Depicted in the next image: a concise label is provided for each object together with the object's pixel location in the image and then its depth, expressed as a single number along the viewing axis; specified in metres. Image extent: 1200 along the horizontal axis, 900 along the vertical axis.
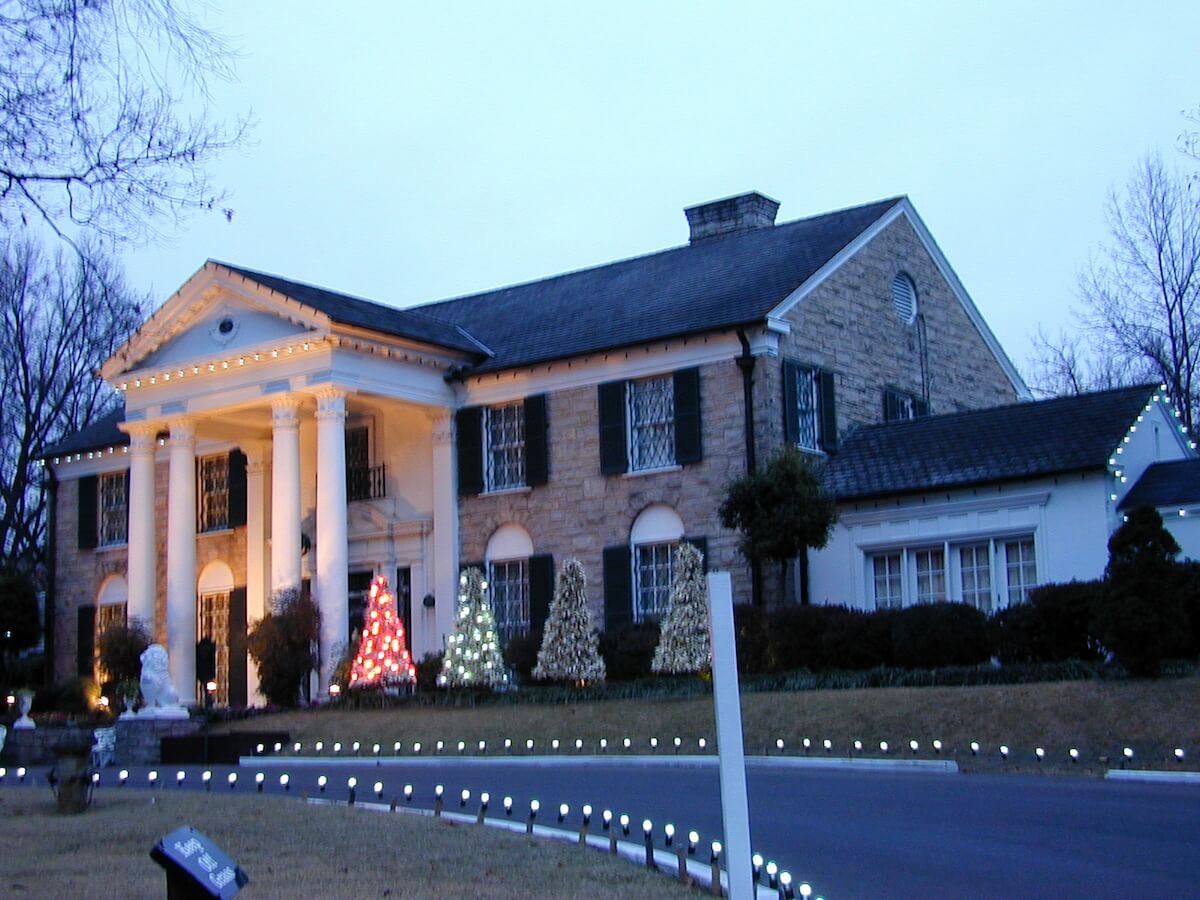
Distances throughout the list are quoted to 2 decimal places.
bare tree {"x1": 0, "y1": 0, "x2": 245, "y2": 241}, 10.62
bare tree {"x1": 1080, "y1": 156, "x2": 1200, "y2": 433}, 39.94
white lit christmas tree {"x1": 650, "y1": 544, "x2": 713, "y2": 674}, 25.94
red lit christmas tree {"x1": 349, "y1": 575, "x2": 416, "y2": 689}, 29.42
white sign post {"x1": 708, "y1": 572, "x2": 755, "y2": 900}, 8.00
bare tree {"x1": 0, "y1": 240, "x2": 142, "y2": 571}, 47.12
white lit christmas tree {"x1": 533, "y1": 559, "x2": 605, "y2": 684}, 27.41
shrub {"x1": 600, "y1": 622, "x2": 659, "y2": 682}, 27.64
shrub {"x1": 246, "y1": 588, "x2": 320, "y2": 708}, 30.12
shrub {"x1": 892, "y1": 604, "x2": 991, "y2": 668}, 23.62
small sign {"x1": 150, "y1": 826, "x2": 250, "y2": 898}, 6.74
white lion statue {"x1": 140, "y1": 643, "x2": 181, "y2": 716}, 28.31
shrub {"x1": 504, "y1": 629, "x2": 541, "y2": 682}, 28.98
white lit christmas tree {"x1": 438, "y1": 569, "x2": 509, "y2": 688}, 28.20
